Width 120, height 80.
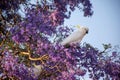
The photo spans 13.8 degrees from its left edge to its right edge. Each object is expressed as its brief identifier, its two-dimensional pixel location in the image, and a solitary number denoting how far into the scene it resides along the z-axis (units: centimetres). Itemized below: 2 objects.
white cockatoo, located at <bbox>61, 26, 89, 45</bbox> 1754
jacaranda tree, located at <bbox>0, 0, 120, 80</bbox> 1428
